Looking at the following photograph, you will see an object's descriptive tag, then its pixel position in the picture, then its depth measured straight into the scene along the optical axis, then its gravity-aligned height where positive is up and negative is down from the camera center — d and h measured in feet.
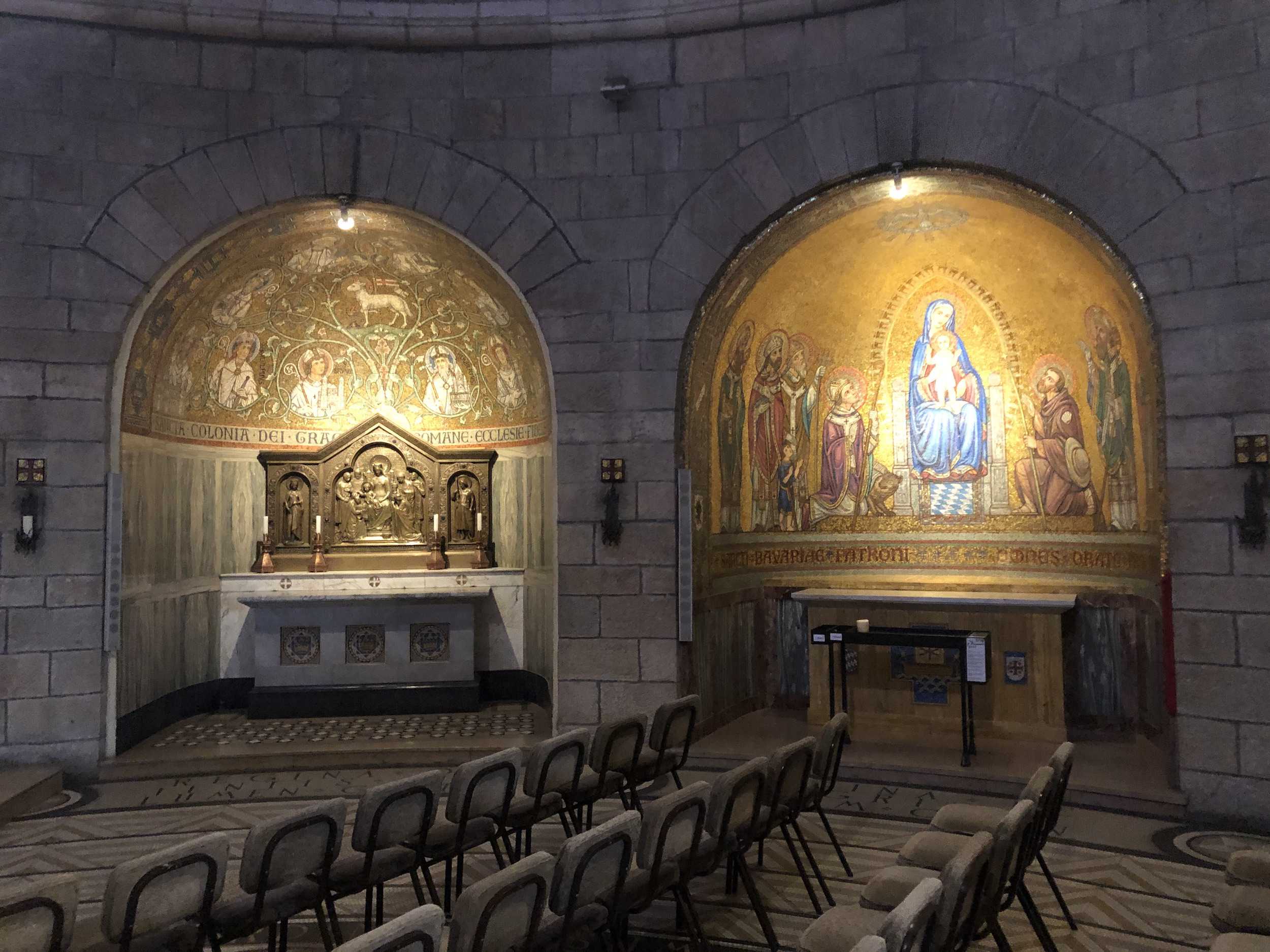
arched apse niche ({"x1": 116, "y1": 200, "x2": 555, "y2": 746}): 28.99 +5.12
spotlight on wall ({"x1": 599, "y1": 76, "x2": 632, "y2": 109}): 27.25 +12.61
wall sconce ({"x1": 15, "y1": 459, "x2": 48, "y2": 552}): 25.39 +0.78
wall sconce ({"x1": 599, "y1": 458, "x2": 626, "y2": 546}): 27.07 +0.68
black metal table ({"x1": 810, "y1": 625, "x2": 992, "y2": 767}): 25.61 -3.31
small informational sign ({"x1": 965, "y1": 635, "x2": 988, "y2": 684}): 25.90 -3.81
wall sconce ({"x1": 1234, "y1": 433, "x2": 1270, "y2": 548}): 21.09 +0.68
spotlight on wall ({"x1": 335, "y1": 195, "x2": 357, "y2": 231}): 27.84 +9.35
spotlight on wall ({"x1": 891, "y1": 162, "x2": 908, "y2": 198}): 25.52 +9.37
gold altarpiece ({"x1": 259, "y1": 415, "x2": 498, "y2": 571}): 34.99 +1.13
